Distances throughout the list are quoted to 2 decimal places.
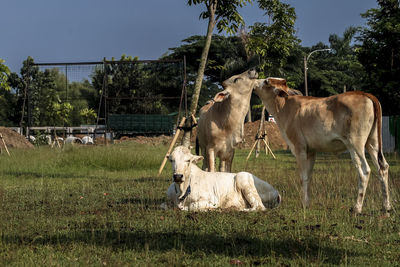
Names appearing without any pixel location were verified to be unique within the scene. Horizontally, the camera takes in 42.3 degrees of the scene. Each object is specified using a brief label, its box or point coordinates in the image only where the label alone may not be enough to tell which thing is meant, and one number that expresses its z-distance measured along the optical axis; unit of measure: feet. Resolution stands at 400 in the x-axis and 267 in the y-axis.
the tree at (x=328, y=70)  197.98
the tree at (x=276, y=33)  70.59
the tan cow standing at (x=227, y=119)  32.86
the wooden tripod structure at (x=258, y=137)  73.78
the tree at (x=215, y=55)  177.64
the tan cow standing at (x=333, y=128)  25.88
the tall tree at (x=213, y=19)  43.11
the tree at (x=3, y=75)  61.52
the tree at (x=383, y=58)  89.81
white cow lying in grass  26.94
